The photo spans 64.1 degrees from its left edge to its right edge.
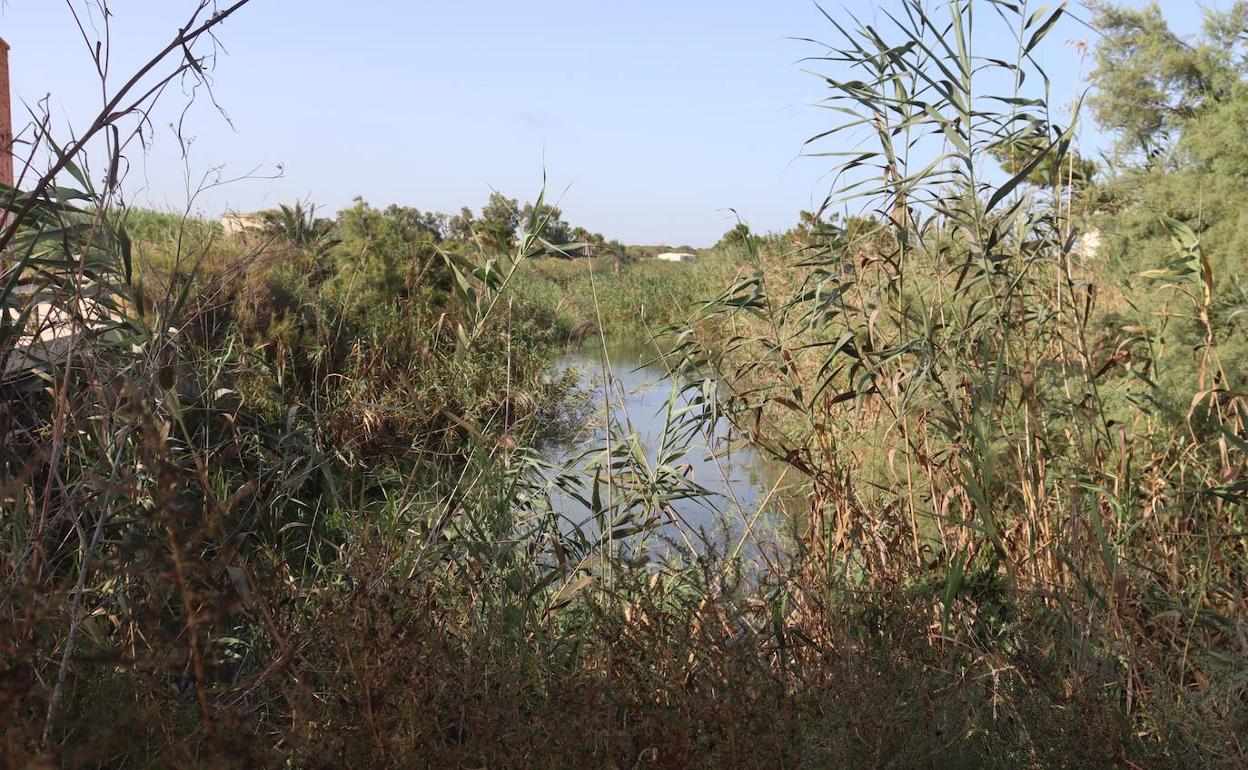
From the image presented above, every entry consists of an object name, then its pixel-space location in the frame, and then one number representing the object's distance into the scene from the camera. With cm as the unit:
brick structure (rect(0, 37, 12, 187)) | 875
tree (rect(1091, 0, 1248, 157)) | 684
